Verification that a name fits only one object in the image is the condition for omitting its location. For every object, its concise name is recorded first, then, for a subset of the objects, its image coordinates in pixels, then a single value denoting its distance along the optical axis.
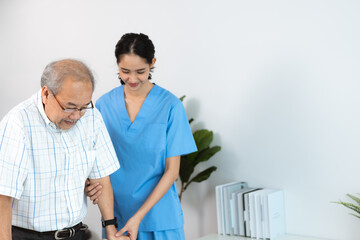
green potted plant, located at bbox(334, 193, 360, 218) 2.24
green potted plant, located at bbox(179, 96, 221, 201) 2.75
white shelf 2.51
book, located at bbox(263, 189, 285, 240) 2.45
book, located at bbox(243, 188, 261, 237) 2.54
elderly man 1.44
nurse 2.10
